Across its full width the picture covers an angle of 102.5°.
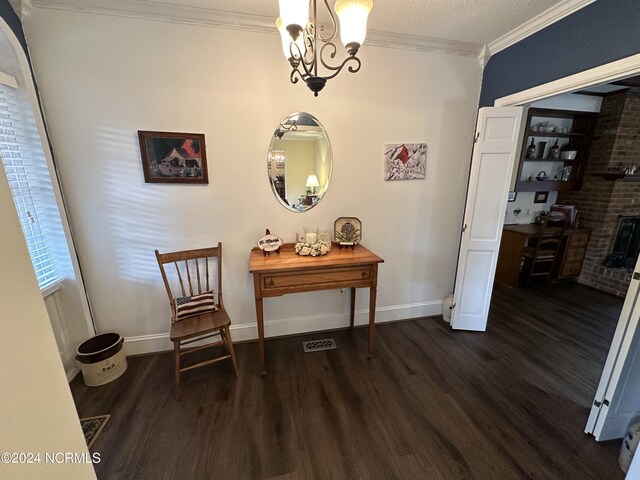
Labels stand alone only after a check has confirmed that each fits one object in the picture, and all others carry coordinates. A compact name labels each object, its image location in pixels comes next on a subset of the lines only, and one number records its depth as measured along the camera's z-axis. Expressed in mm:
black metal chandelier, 1007
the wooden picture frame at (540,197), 3975
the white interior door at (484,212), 2299
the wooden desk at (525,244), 3580
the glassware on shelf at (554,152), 3764
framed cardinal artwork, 2426
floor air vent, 2379
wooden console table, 1932
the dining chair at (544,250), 3516
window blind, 1661
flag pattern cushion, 1994
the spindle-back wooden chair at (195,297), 1868
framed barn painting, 1971
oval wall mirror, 2184
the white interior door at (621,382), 1423
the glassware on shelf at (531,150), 3725
